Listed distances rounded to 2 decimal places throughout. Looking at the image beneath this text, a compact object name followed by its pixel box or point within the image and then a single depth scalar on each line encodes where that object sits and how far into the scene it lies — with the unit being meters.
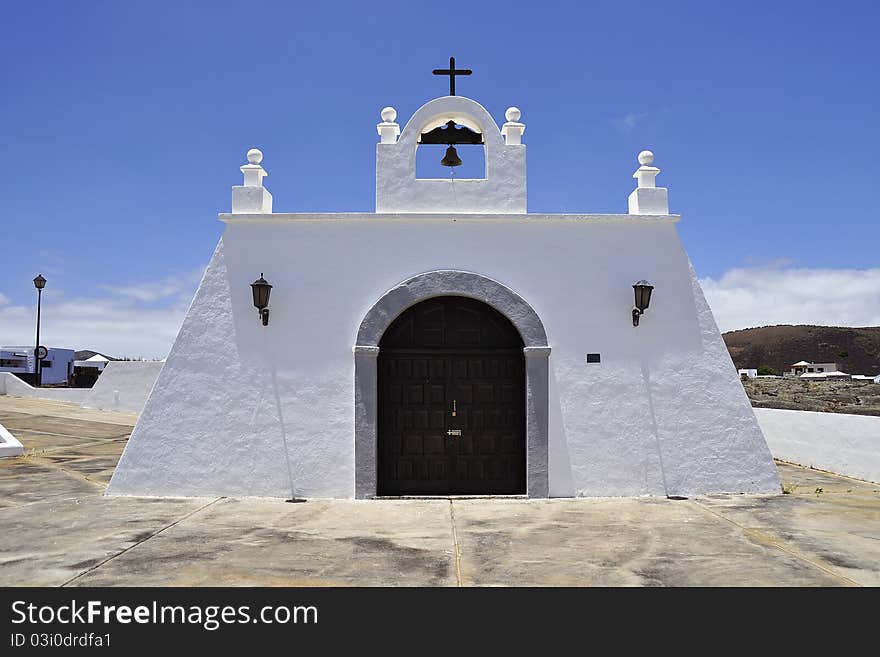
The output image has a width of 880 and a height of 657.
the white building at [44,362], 52.69
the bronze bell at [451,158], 9.03
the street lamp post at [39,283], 24.72
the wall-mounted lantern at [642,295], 7.93
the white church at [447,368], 7.88
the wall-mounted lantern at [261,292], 7.86
